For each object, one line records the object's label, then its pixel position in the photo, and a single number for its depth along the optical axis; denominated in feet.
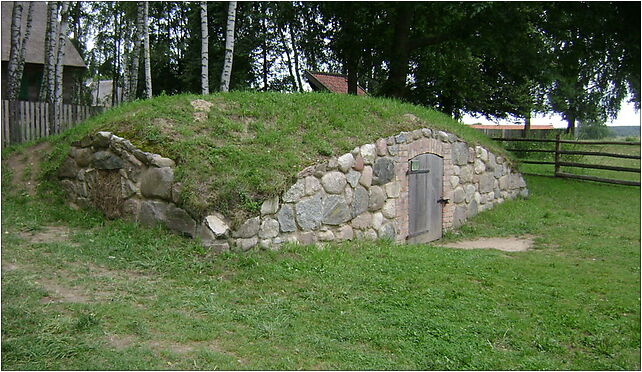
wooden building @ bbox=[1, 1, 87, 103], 62.54
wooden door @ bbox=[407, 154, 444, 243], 29.94
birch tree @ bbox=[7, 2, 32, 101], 40.19
